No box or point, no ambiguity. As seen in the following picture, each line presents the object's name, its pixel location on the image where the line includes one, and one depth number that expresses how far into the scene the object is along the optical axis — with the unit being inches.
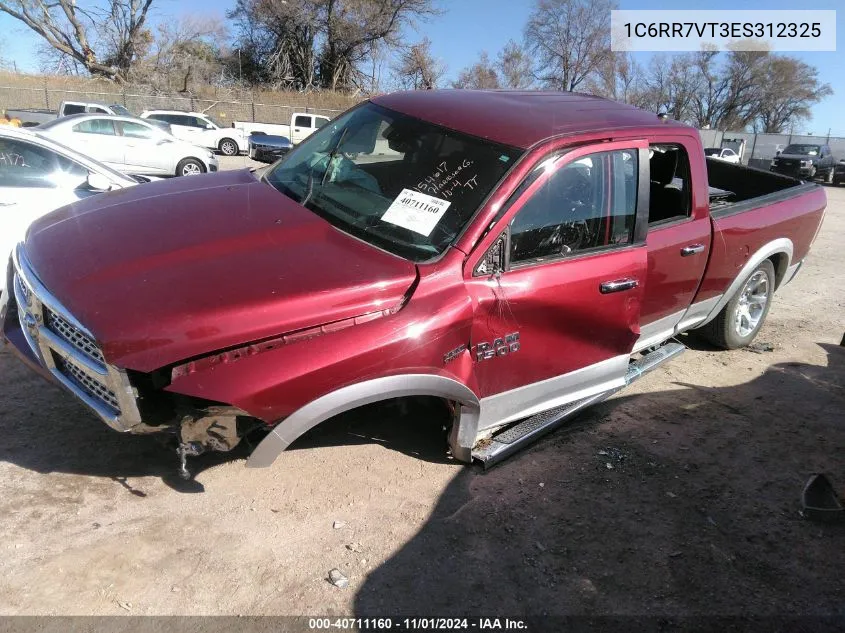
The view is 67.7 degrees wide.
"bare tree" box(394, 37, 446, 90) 1635.6
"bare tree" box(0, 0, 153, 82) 1661.3
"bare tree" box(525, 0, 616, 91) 1667.1
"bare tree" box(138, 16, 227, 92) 1747.0
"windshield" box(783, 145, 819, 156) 1059.9
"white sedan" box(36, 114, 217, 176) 509.0
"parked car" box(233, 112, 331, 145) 1027.7
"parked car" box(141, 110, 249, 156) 889.5
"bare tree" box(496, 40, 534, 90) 1824.6
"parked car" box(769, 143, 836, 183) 990.4
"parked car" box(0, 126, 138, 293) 199.0
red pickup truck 97.7
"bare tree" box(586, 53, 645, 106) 1723.7
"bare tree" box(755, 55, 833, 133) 2290.8
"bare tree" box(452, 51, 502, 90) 1798.7
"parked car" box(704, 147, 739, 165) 1088.2
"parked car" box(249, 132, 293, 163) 814.3
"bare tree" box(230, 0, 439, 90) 1800.7
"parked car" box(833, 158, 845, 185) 989.8
